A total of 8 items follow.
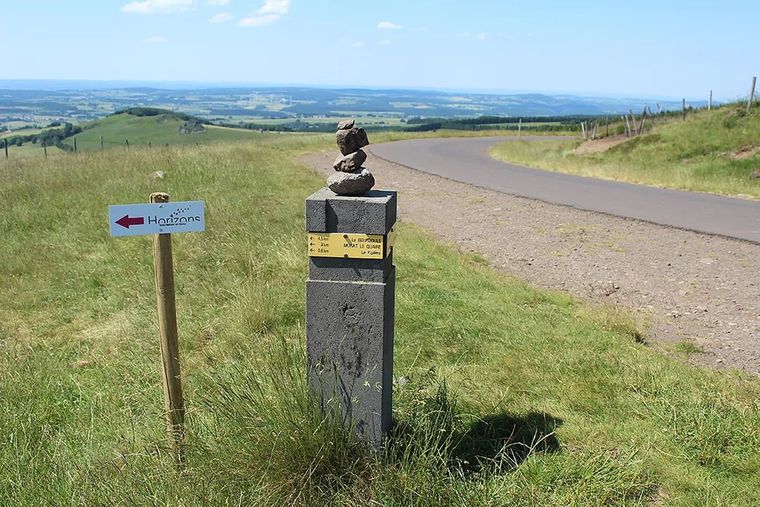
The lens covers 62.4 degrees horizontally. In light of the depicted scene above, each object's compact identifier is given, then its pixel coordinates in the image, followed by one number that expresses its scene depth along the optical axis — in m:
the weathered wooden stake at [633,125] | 28.47
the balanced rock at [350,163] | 3.58
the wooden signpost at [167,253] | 3.37
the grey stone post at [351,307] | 3.35
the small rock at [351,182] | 3.49
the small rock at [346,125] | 3.75
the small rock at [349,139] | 3.72
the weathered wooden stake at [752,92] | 24.55
